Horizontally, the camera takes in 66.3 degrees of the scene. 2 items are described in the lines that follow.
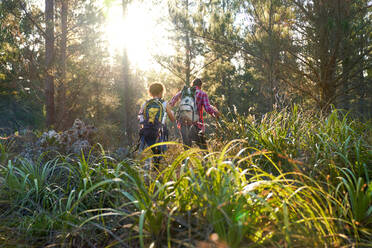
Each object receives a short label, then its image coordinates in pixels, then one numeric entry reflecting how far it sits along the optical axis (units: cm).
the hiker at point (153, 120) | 461
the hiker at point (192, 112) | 527
